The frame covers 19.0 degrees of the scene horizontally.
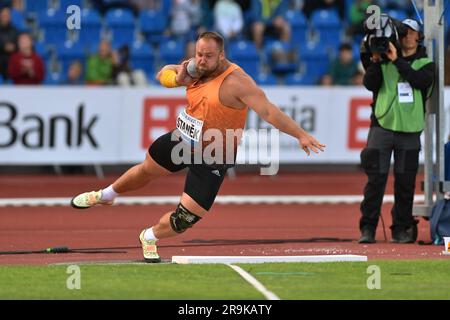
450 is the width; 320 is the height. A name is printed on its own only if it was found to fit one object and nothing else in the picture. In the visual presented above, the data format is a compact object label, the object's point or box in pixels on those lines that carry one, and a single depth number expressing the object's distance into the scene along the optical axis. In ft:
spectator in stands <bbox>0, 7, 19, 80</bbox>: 80.38
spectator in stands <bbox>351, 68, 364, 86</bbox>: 82.07
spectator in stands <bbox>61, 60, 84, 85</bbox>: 80.74
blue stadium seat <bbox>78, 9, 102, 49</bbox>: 87.61
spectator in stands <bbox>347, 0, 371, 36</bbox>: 91.81
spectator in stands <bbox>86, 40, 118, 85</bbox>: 80.74
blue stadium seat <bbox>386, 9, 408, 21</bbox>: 93.50
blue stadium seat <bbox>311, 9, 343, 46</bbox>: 92.58
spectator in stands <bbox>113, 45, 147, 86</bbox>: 80.18
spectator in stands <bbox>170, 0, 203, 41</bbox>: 90.05
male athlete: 41.93
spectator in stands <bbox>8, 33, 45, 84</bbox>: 77.87
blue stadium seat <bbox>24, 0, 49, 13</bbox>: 90.17
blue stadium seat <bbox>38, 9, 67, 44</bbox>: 87.66
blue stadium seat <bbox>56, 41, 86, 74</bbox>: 85.92
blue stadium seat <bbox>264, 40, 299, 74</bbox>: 88.93
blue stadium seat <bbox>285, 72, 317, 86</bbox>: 86.79
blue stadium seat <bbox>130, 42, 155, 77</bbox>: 87.71
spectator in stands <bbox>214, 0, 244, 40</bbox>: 90.43
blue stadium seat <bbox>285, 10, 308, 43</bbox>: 92.90
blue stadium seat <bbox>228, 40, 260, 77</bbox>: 88.33
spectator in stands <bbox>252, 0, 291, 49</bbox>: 90.38
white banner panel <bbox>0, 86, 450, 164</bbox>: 76.18
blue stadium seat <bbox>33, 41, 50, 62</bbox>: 85.38
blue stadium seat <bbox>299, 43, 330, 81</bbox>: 89.92
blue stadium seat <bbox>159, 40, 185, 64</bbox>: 87.56
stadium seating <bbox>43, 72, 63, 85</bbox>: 82.14
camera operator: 48.67
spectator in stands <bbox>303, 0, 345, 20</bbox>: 93.76
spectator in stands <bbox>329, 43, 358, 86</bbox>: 83.46
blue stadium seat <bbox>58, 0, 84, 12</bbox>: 88.44
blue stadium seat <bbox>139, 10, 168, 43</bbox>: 90.84
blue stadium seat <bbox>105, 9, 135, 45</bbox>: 89.51
